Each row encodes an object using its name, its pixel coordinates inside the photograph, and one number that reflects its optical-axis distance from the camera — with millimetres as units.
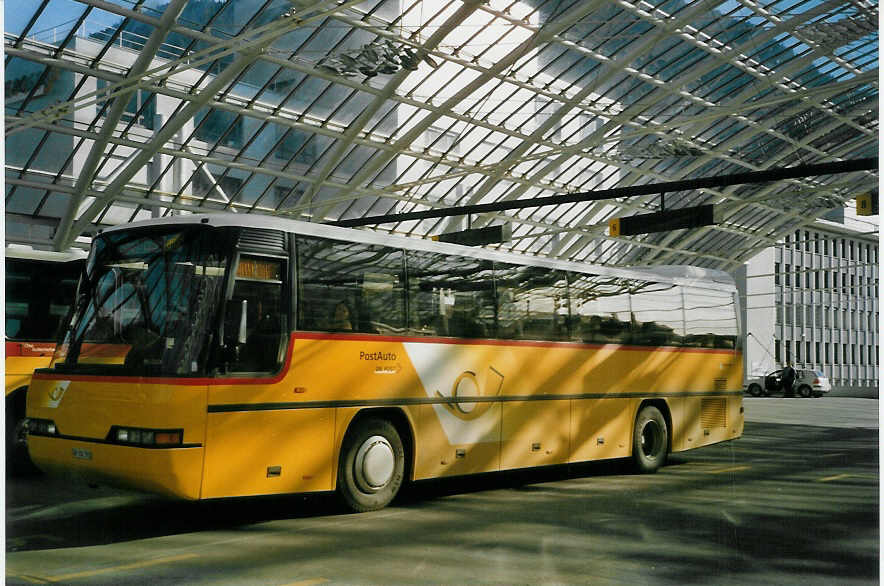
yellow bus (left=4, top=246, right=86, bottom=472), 12422
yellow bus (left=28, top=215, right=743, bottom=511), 8883
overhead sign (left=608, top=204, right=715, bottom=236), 21594
